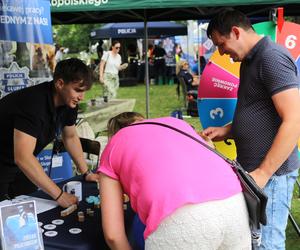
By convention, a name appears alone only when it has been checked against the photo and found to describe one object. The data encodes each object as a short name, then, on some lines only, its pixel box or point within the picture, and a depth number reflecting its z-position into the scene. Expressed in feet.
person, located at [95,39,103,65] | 54.65
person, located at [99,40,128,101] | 31.32
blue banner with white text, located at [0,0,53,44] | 11.36
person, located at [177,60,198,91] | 32.83
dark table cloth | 5.37
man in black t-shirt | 6.57
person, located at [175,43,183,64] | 52.93
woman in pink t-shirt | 4.42
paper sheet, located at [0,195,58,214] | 6.56
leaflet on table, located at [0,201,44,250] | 4.91
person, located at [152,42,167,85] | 52.85
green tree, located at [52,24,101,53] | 98.43
